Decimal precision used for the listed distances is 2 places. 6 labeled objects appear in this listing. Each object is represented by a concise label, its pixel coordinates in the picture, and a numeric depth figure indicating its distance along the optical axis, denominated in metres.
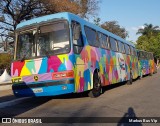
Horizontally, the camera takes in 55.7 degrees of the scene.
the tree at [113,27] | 32.58
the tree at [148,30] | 50.64
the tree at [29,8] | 13.01
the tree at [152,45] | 45.84
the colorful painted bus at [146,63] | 13.13
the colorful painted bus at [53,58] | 5.00
